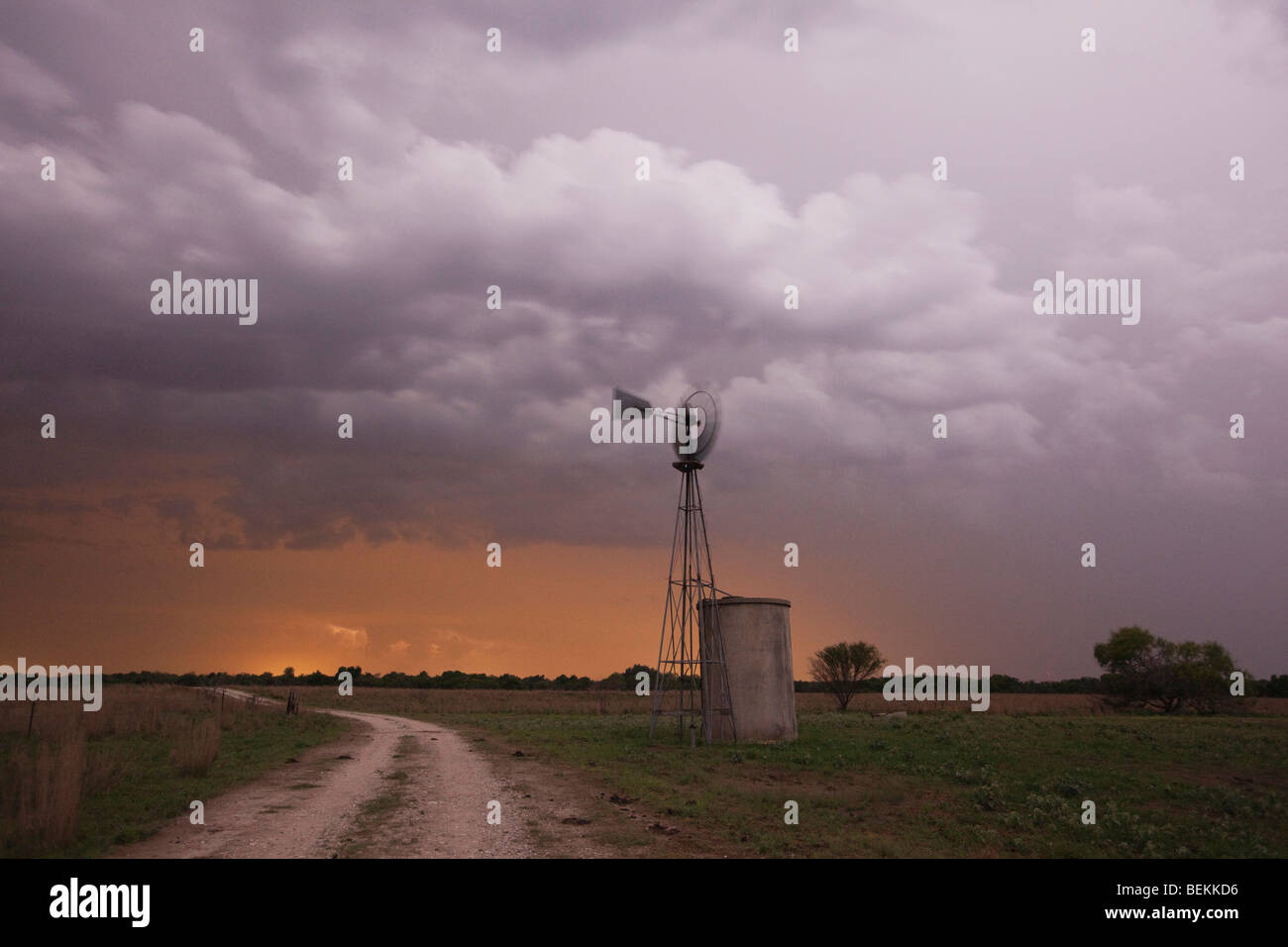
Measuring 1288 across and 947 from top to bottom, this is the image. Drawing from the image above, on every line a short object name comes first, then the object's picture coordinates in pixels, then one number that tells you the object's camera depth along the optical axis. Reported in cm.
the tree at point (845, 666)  7481
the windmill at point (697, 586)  2884
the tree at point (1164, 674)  6588
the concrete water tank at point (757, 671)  2903
